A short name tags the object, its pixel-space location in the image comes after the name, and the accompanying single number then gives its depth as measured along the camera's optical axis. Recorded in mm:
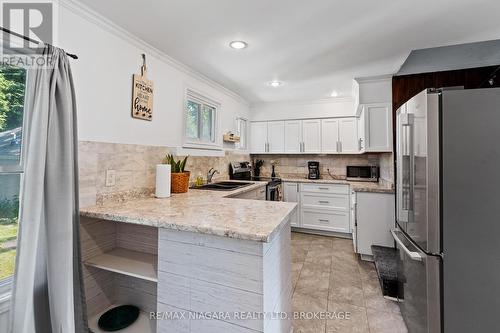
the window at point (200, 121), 2830
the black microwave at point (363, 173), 3863
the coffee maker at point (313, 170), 4195
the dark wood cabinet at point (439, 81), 2455
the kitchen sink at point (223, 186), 2713
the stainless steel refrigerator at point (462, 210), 1190
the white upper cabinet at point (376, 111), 2920
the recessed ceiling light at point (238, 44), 2098
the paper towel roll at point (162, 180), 1969
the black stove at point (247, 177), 3643
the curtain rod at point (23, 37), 1223
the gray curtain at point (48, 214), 1170
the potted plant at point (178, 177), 2209
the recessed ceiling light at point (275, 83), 3240
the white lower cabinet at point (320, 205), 3666
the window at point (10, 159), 1276
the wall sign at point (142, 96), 1963
